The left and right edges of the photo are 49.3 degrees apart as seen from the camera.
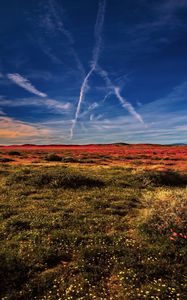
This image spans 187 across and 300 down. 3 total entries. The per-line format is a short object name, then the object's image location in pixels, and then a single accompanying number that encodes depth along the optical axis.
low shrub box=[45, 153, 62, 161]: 35.42
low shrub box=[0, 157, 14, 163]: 32.82
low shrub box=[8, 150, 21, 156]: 46.17
